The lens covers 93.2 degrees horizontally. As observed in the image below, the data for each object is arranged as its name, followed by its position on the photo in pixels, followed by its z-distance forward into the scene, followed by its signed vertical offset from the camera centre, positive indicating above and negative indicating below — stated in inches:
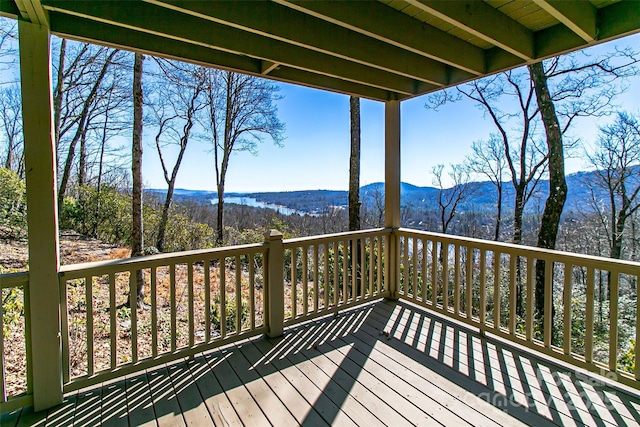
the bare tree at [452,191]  418.0 +17.5
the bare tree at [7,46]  236.2 +124.2
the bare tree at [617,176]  297.2 +27.5
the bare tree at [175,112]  393.1 +124.1
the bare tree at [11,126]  264.1 +72.2
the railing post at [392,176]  152.9 +14.0
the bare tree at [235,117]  435.8 +128.7
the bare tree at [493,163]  385.7 +52.9
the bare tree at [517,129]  347.9 +88.7
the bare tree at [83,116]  342.3 +102.5
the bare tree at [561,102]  300.2 +104.5
